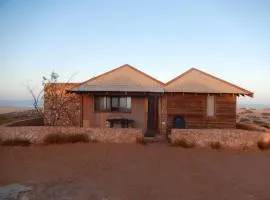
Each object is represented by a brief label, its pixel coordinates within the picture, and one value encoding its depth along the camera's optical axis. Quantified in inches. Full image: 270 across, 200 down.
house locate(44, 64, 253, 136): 740.0
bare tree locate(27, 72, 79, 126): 888.9
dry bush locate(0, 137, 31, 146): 580.5
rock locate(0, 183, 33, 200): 320.0
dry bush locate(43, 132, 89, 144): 582.9
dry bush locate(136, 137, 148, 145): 585.1
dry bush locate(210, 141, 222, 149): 576.7
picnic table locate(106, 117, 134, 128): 717.9
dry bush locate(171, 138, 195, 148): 574.9
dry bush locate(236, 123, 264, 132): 707.2
